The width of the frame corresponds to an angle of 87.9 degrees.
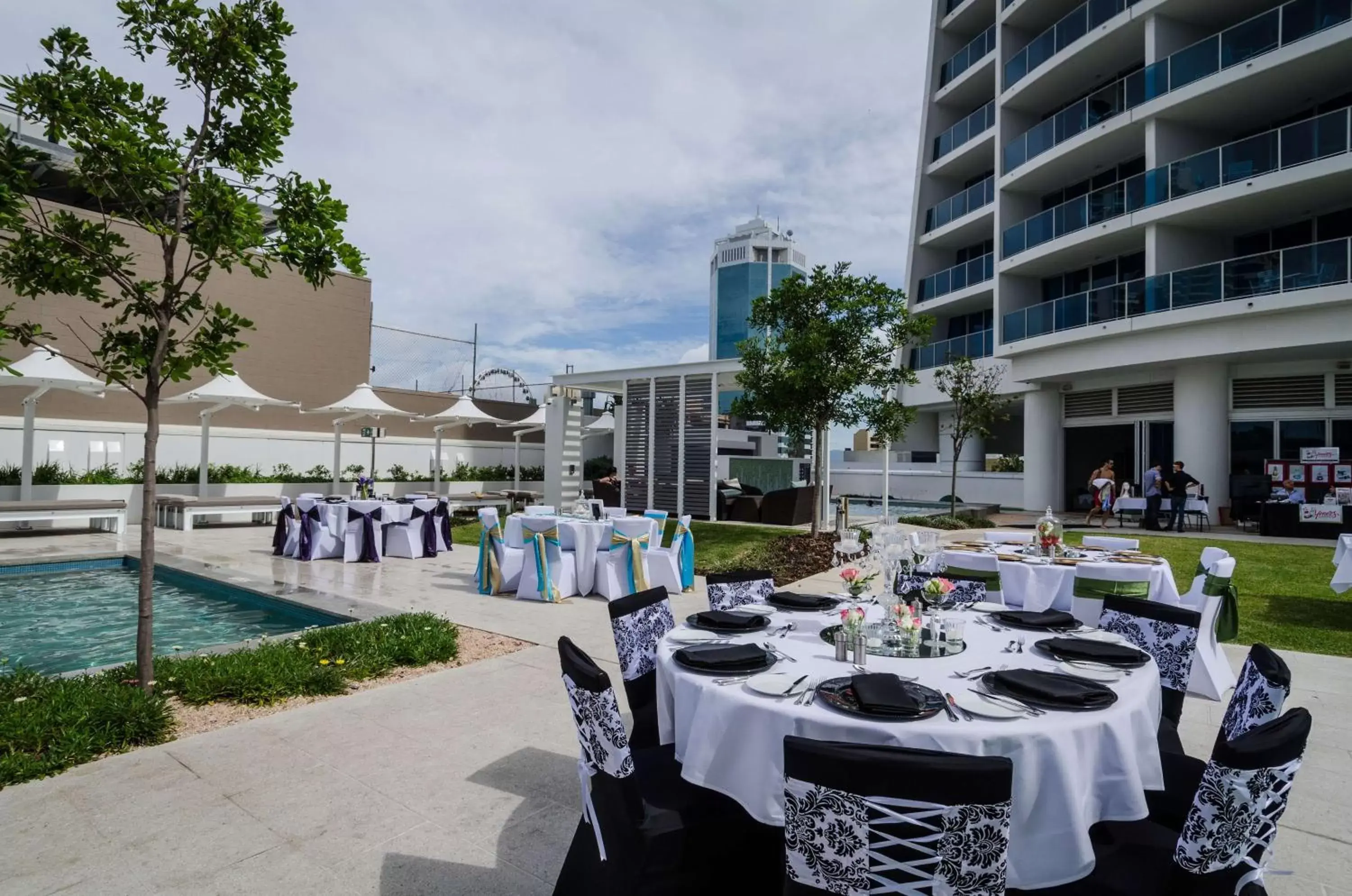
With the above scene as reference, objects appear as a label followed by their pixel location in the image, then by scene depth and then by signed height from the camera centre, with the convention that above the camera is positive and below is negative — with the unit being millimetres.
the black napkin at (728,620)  2934 -669
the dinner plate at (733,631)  2896 -690
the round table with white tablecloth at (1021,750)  1818 -804
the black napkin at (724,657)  2346 -666
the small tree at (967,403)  16484 +1515
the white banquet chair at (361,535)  10383 -1160
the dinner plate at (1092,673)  2281 -685
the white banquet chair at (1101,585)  5098 -864
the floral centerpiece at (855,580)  2967 -502
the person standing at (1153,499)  14492 -613
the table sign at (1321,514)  12797 -774
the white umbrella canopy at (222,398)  13180 +1099
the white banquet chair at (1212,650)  4551 -1190
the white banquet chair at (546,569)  7801 -1228
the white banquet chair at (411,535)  11062 -1232
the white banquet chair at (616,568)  8102 -1243
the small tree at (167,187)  3805 +1587
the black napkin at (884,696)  1919 -652
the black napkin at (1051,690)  2012 -657
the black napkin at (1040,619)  3033 -672
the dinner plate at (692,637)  2754 -700
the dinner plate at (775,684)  2123 -687
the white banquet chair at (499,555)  8133 -1109
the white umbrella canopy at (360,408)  15141 +1066
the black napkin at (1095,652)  2443 -657
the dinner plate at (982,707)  1936 -682
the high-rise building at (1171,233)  13469 +5413
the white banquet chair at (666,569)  8312 -1276
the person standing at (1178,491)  14070 -432
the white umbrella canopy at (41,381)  11781 +1211
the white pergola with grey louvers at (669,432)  15086 +664
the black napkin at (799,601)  3379 -673
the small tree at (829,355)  10883 +1745
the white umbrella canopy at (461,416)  16938 +1050
